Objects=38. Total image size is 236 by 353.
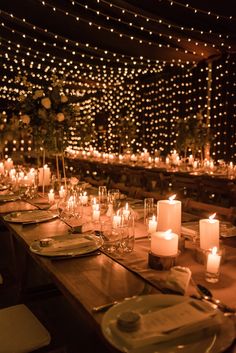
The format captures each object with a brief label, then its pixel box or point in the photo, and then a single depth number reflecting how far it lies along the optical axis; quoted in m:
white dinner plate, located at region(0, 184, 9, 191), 4.16
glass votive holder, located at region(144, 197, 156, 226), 2.51
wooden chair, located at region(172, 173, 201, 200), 4.81
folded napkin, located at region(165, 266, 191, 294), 1.46
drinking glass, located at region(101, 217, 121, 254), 2.02
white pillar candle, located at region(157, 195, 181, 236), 1.98
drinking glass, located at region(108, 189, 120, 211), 2.88
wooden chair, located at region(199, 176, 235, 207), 4.41
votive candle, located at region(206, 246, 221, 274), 1.63
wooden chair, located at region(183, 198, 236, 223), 2.78
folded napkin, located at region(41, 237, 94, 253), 2.00
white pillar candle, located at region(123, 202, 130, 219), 2.05
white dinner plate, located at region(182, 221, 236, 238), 2.23
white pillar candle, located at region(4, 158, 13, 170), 5.68
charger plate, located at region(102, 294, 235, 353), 1.09
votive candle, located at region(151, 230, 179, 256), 1.75
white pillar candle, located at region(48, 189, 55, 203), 3.26
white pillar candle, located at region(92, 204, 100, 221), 2.54
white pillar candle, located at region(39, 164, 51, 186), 4.48
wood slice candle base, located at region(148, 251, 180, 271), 1.73
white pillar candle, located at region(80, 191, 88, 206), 2.98
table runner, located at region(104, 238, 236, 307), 1.51
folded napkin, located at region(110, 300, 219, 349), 1.13
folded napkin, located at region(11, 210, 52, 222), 2.70
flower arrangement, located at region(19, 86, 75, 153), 3.70
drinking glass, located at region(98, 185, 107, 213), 3.07
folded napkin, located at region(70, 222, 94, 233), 2.36
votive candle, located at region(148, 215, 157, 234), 2.19
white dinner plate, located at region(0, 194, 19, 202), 3.52
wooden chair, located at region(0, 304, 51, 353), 1.77
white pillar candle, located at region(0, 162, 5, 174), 5.17
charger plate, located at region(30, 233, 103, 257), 1.94
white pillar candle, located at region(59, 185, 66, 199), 3.33
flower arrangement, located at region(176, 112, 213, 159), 7.43
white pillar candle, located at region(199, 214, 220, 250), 1.86
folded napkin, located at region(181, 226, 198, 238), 2.19
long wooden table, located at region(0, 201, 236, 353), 1.44
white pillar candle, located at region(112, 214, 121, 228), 2.04
